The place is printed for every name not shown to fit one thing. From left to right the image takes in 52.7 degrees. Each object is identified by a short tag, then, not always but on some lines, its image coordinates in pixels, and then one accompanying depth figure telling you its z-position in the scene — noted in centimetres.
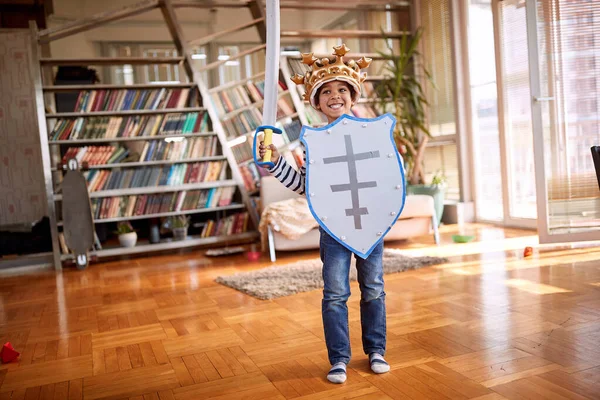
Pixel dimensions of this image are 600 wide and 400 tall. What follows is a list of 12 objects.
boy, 194
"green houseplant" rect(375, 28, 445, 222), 556
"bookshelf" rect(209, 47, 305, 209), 555
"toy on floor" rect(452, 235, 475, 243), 462
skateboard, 474
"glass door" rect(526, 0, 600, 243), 397
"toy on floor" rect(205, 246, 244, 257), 489
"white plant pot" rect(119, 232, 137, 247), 511
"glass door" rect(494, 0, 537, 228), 506
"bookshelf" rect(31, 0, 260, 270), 507
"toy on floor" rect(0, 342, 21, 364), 237
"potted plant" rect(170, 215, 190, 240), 527
